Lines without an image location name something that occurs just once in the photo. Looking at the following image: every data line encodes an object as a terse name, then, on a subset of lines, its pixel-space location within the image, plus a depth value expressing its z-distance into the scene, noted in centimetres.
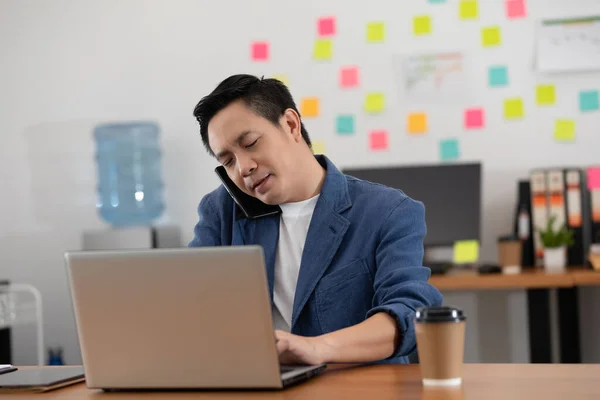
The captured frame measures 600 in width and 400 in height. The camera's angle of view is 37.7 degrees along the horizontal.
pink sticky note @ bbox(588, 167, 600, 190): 338
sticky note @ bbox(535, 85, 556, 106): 355
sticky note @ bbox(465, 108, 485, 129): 362
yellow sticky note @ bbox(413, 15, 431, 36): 367
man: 167
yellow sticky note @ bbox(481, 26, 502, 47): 361
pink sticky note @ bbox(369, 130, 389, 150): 371
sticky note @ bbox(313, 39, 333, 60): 377
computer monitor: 346
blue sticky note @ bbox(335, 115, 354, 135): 374
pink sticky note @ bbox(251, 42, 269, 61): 384
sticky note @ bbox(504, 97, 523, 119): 359
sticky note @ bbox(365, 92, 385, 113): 371
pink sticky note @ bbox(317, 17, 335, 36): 377
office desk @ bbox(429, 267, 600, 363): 310
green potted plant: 326
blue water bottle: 395
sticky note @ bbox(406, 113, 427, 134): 367
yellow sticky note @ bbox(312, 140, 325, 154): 379
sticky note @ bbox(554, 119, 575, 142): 353
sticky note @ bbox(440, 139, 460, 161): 365
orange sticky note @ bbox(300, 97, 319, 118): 378
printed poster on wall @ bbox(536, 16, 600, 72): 351
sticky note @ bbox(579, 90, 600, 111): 352
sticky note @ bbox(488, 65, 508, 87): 360
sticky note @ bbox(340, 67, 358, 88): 374
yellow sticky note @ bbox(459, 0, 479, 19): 363
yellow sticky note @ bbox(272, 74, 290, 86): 382
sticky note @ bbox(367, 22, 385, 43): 372
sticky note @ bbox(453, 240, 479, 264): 353
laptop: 113
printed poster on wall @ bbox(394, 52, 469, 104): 364
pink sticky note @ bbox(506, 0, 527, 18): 358
